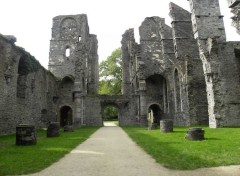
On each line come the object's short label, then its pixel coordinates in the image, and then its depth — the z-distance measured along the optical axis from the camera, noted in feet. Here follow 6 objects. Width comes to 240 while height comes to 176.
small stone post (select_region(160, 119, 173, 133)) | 44.47
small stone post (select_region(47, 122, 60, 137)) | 40.22
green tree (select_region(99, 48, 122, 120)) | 128.57
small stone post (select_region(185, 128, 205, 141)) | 30.60
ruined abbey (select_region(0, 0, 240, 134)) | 52.16
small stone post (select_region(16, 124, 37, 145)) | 29.12
